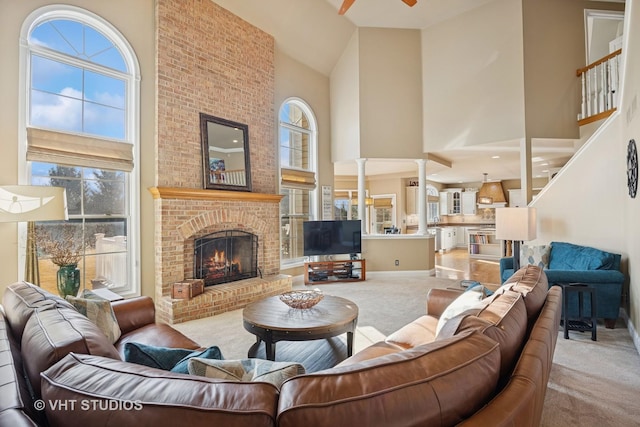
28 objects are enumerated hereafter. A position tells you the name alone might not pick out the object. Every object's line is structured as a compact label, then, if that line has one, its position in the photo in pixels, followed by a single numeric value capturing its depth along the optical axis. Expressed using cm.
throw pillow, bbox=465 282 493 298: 220
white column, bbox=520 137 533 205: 536
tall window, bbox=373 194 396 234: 1039
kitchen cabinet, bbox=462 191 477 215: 1177
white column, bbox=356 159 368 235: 649
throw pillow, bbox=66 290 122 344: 197
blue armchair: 333
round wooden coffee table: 240
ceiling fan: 368
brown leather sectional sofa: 77
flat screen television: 584
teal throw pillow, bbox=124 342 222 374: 125
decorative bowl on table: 280
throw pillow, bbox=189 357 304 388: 102
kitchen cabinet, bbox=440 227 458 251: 1109
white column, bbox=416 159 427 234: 662
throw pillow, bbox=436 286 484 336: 196
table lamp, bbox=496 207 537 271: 390
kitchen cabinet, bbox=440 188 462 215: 1216
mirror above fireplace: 450
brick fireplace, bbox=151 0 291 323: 405
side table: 314
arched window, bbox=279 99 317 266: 602
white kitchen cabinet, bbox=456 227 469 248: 1197
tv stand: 590
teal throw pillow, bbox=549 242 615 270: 356
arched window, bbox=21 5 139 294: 326
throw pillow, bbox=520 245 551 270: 435
